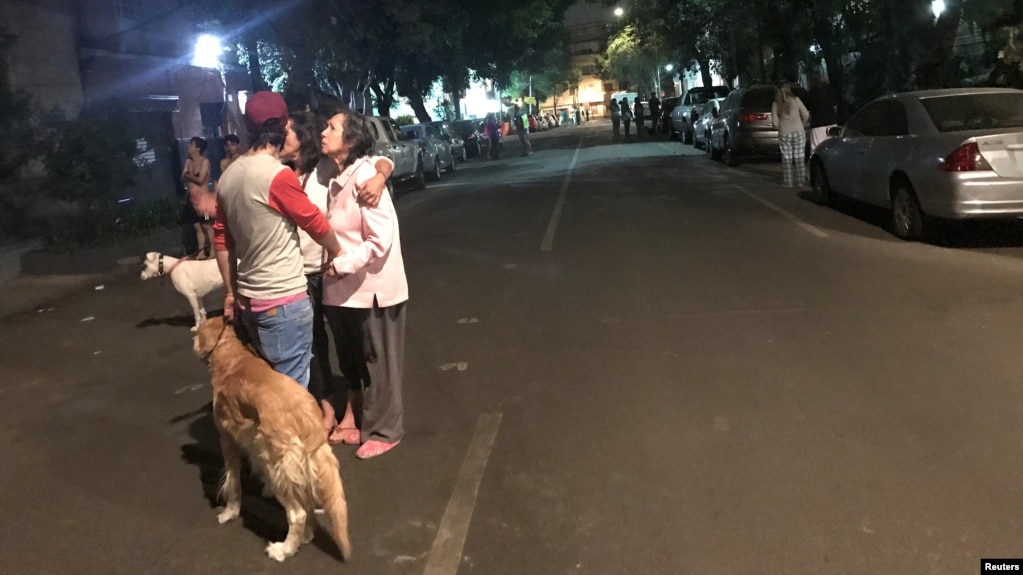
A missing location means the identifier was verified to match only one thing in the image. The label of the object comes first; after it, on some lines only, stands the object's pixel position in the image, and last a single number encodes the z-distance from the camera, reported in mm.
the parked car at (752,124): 19391
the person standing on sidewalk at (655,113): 36578
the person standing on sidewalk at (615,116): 36656
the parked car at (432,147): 23453
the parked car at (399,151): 18514
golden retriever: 3396
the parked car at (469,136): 35531
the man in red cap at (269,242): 3760
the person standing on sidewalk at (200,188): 10234
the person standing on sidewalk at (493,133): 32375
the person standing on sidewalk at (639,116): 36594
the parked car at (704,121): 23047
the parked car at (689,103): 28594
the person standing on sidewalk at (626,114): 36969
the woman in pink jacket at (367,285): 4250
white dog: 7800
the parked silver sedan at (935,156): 8633
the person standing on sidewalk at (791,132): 14070
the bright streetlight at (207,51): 21500
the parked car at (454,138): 27281
